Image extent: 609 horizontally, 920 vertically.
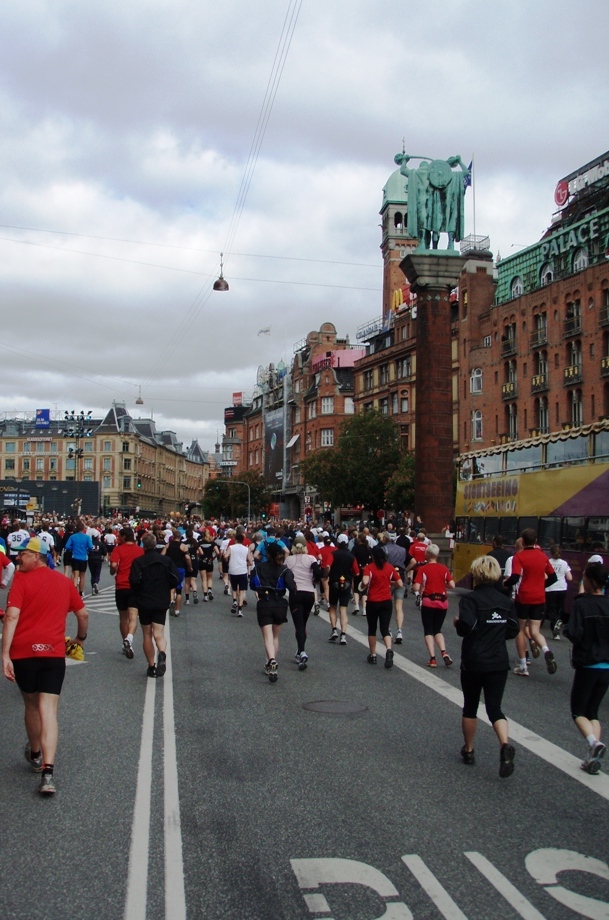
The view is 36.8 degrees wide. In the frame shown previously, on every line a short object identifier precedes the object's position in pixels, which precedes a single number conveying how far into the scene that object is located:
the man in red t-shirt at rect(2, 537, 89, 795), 6.64
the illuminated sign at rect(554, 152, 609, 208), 49.41
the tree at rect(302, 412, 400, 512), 60.03
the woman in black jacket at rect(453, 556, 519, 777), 7.31
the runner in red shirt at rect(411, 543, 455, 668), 12.26
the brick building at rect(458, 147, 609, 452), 45.25
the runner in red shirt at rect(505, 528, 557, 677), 12.41
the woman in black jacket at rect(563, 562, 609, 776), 7.23
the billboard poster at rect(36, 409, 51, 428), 142.50
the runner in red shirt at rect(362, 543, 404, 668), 13.08
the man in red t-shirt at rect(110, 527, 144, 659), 13.19
